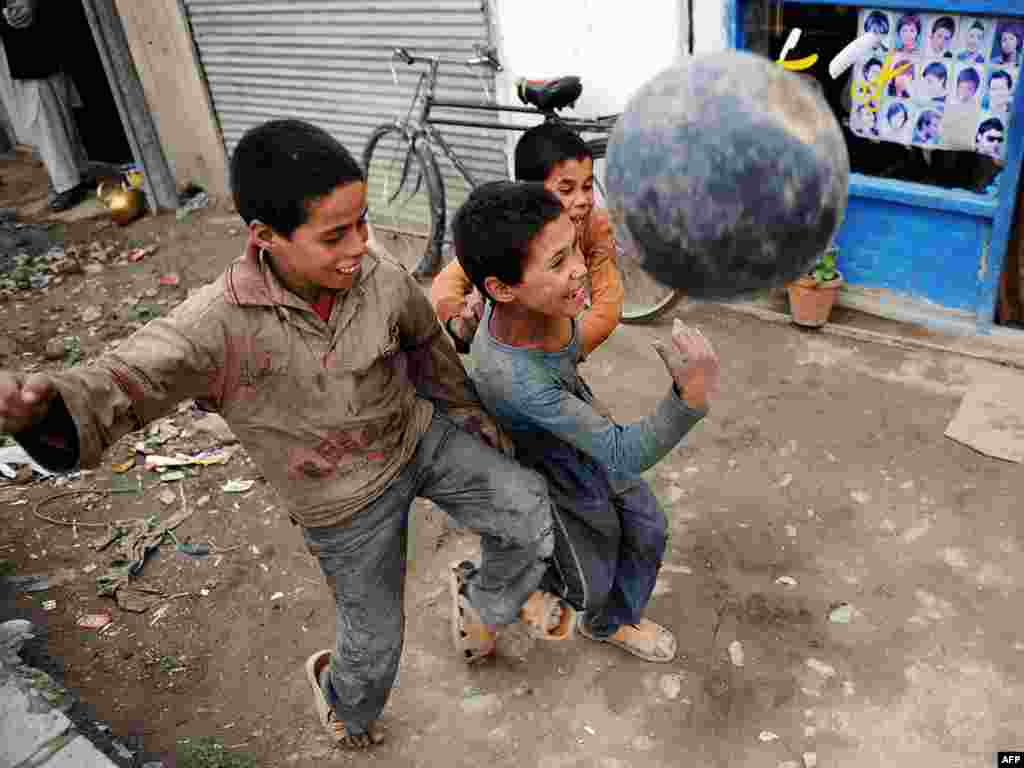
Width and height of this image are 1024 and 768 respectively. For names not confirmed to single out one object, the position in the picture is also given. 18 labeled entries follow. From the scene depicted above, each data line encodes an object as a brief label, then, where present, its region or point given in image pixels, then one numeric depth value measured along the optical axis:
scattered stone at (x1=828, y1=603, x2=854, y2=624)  2.89
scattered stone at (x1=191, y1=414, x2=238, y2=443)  4.41
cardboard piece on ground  3.50
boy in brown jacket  1.74
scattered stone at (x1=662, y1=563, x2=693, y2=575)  3.17
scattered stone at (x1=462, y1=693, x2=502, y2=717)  2.76
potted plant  4.31
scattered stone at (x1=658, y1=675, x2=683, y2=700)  2.71
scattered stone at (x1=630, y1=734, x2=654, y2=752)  2.57
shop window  3.75
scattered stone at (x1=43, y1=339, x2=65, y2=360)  5.45
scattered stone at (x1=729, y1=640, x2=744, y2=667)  2.79
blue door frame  3.90
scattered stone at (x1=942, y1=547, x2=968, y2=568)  3.04
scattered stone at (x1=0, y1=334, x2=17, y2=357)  5.56
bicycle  4.47
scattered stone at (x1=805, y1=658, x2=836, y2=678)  2.71
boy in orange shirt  2.66
